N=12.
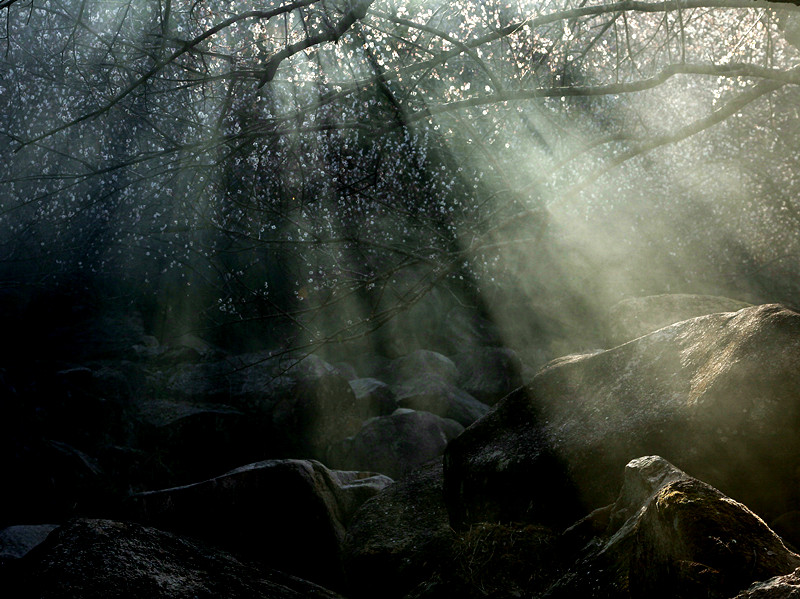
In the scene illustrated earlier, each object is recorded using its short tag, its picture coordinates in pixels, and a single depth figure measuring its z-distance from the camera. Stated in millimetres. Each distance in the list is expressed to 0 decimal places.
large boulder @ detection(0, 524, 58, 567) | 5998
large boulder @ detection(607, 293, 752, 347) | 6262
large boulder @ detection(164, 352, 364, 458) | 12359
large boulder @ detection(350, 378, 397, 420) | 13626
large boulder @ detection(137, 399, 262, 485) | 12188
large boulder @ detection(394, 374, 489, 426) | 13828
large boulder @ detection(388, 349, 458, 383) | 15930
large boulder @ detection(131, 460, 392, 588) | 4383
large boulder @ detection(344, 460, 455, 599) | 3812
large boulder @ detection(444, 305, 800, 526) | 2936
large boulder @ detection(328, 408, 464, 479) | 10312
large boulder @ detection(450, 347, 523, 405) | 16047
